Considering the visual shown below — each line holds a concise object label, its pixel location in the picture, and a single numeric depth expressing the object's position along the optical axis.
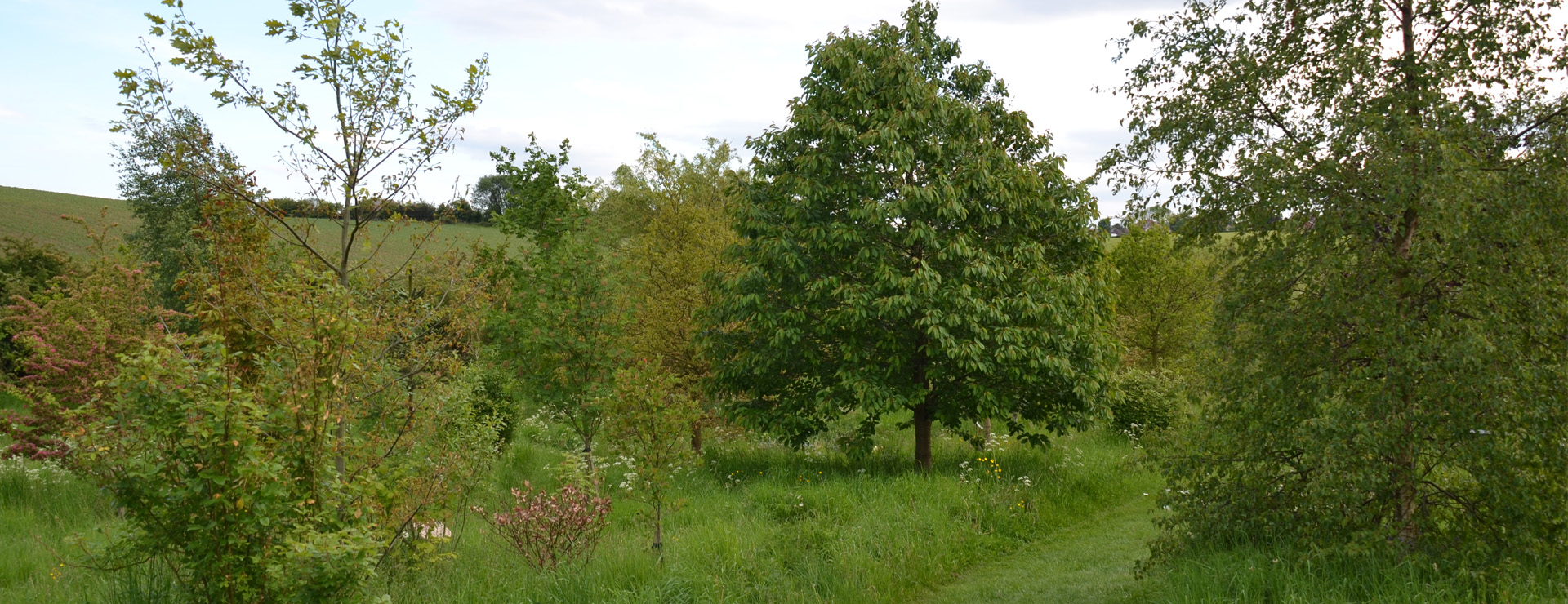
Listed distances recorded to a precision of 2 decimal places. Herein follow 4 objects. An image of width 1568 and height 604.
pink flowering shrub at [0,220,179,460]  10.39
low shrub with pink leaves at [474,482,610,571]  8.02
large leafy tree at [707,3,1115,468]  12.12
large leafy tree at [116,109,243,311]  31.52
